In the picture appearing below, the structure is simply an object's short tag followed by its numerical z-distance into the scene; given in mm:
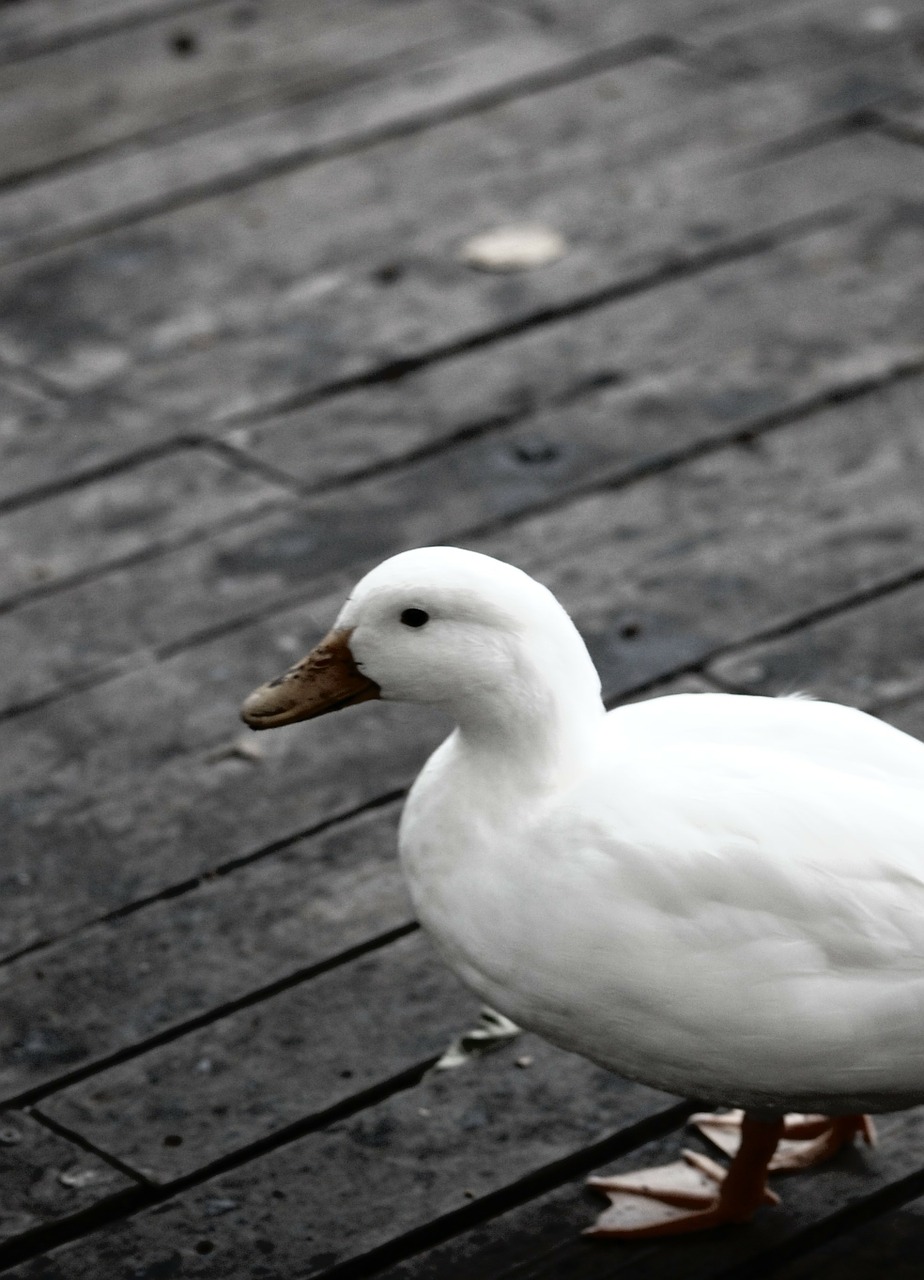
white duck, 3670
